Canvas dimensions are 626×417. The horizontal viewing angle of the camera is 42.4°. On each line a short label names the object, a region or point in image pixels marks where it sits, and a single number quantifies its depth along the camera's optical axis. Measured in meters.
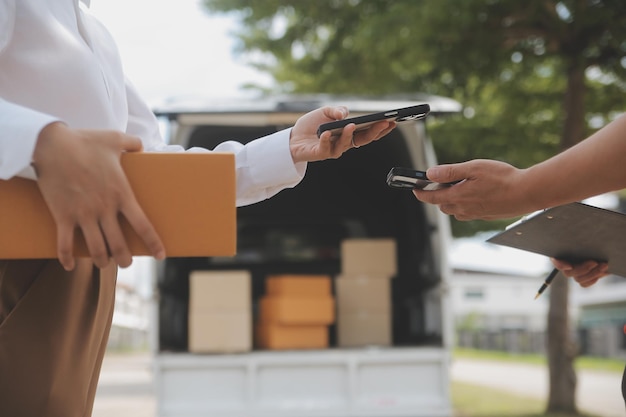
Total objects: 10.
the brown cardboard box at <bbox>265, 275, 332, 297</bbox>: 5.55
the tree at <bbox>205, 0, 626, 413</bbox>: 7.55
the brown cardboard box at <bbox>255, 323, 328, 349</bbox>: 5.38
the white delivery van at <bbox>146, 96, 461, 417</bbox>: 4.95
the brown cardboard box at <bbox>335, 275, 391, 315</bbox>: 5.73
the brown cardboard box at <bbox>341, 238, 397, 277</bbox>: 5.76
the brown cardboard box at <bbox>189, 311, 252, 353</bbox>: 5.11
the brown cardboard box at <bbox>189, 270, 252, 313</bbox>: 5.28
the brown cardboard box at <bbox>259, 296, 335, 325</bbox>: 5.43
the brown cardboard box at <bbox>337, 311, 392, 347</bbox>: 5.68
